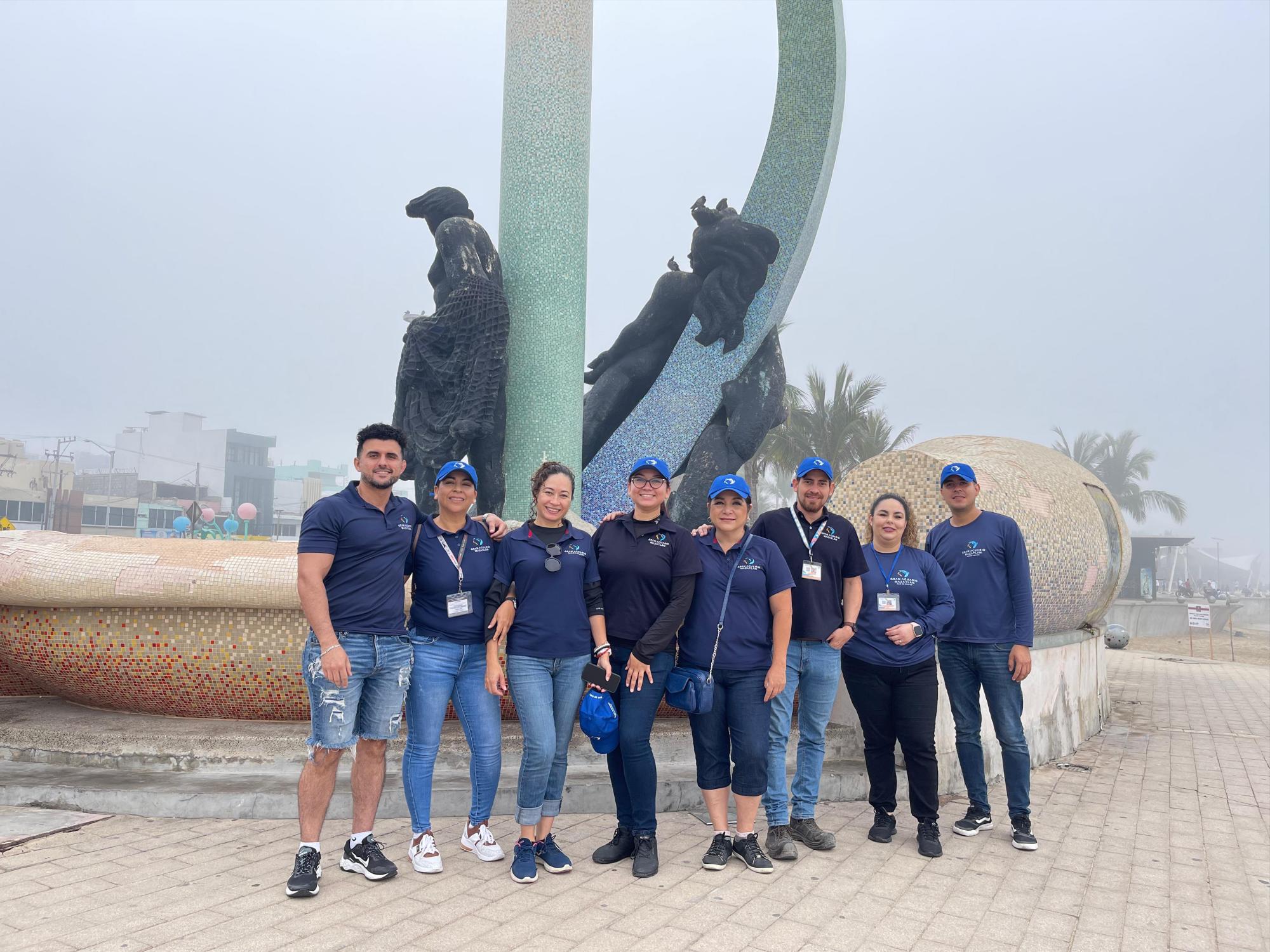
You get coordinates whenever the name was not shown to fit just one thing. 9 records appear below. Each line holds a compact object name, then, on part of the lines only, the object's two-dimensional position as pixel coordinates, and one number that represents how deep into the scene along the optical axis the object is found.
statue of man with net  6.95
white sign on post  12.94
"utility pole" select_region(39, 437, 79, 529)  36.82
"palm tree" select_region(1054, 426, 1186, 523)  42.72
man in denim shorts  2.82
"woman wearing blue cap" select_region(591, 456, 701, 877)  3.11
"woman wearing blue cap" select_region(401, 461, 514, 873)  3.07
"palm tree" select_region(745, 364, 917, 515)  23.53
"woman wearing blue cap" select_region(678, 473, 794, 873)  3.21
